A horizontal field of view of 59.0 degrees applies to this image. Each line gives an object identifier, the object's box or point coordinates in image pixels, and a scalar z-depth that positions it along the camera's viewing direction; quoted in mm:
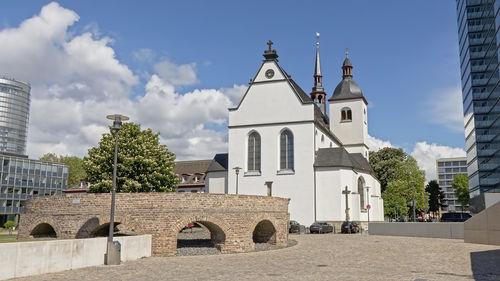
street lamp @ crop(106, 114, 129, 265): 17438
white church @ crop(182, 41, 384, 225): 45219
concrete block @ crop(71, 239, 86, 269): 16078
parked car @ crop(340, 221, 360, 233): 40562
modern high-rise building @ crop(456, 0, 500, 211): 59375
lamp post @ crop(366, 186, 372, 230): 50569
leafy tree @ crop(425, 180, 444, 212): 120125
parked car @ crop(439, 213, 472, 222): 38353
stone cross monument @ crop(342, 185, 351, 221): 44750
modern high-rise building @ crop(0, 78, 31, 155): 175750
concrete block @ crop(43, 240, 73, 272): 14977
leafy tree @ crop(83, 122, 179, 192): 39188
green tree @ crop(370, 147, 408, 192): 74812
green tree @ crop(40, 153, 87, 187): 93562
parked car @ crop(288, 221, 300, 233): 40688
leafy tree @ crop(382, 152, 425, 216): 68562
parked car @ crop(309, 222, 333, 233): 40906
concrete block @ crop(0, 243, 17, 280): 13195
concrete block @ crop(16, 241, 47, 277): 13812
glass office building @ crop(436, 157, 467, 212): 193562
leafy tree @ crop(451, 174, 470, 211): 103438
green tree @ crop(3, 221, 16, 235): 54084
